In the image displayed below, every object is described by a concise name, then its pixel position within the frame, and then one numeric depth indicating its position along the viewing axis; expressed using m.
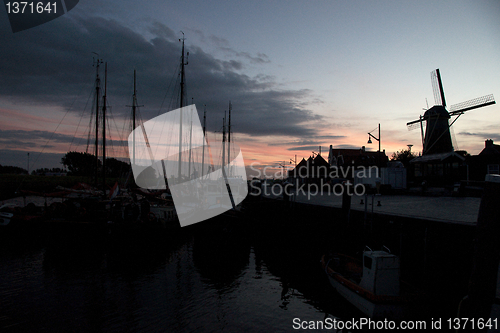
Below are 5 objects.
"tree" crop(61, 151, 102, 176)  129.50
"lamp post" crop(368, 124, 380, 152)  33.15
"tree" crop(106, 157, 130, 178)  137.88
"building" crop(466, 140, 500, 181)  31.45
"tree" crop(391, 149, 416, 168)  82.41
